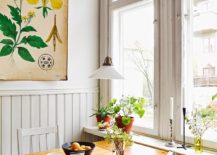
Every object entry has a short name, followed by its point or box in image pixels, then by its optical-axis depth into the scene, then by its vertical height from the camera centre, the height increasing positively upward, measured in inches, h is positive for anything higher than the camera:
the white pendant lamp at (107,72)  83.7 +3.1
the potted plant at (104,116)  104.8 -13.3
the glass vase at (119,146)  67.8 -16.2
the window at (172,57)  83.0 +8.4
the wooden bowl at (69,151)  68.3 -17.5
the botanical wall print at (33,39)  95.8 +15.9
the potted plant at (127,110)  94.0 -10.1
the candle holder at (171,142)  82.4 -18.4
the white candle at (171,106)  84.5 -7.6
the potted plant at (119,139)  66.7 -14.0
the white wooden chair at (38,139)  87.1 -21.1
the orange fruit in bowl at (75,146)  70.2 -16.7
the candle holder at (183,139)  79.9 -17.4
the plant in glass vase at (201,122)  74.7 -11.0
